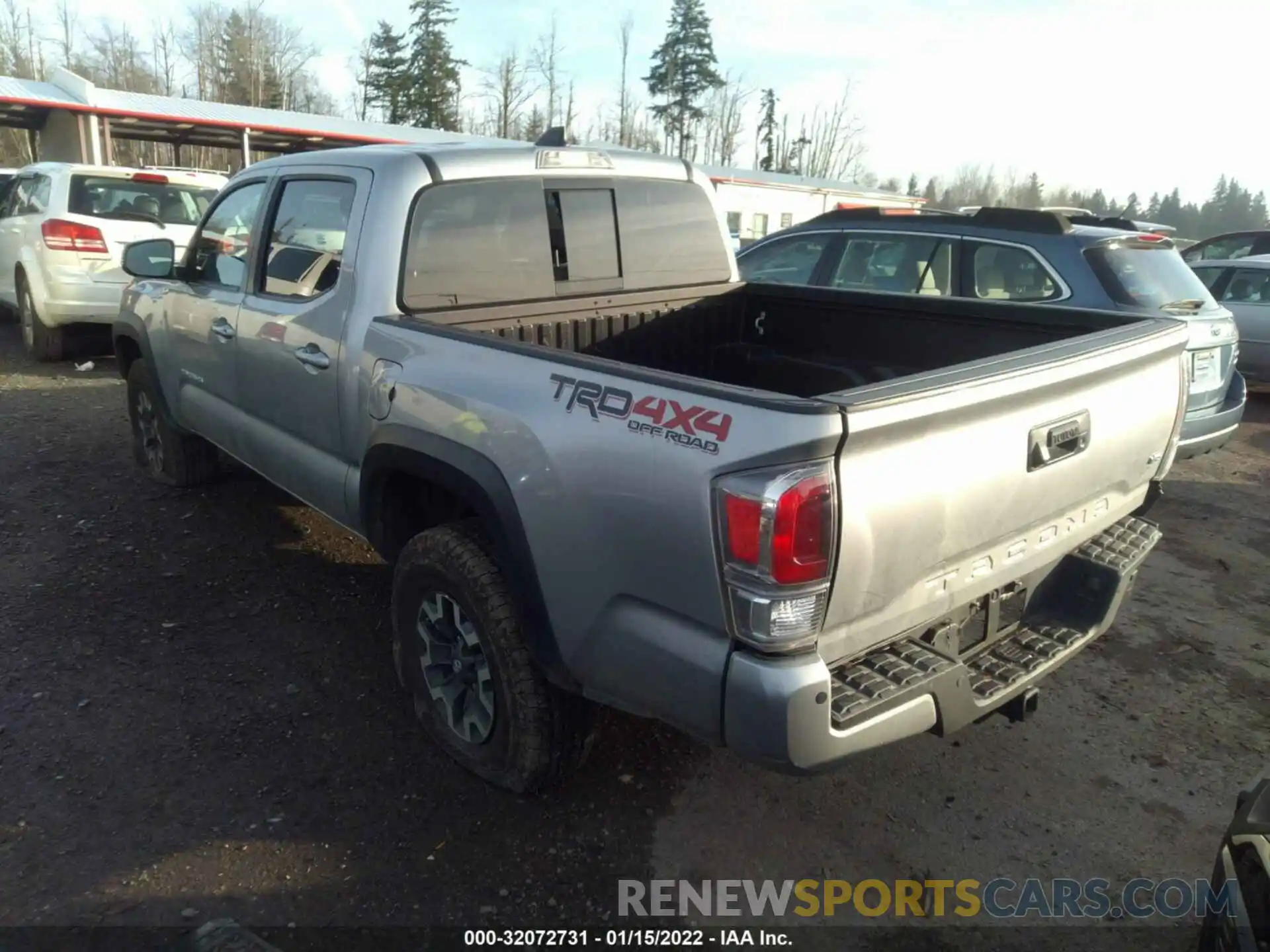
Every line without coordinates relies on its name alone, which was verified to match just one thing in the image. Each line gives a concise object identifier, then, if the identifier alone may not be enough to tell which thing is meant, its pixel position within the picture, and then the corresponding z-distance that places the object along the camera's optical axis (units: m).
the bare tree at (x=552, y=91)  57.31
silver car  9.34
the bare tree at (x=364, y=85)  56.66
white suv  8.62
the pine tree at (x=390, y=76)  54.03
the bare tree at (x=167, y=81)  59.81
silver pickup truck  2.13
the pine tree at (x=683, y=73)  58.44
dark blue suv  5.66
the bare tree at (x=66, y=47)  58.66
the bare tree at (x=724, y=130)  61.91
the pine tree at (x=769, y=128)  71.06
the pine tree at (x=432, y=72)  52.56
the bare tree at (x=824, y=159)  70.56
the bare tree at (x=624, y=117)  60.91
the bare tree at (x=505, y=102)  57.31
